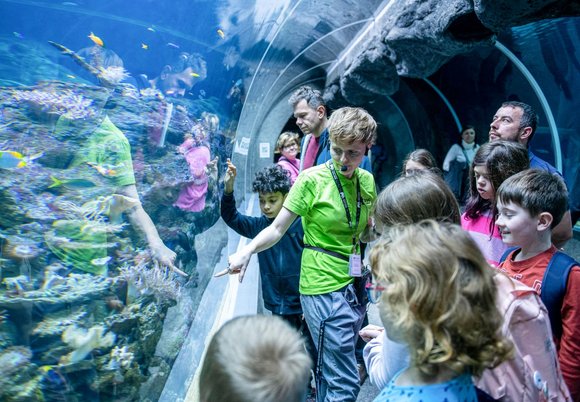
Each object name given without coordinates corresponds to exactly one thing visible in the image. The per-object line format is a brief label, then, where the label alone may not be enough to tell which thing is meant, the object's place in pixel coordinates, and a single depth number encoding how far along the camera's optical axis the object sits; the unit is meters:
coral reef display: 1.58
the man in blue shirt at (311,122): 3.86
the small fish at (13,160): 1.57
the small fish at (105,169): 2.01
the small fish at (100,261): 2.00
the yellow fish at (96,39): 1.94
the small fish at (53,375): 1.69
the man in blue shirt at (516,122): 3.20
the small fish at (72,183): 1.77
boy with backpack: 1.85
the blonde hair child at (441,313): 1.10
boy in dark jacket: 3.47
